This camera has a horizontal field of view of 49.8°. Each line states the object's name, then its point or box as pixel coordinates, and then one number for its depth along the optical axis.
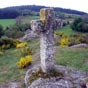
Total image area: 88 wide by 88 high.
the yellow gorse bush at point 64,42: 9.48
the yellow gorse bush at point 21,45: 10.02
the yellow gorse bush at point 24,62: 6.74
